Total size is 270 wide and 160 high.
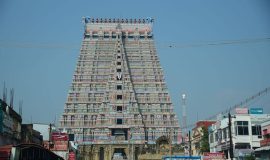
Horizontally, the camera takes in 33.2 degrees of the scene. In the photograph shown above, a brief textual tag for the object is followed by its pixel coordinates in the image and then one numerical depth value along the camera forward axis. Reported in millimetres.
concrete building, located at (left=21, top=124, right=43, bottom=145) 69375
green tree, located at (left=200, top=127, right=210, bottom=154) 90319
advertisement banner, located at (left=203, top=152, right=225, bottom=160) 60988
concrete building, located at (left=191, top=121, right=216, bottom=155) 95750
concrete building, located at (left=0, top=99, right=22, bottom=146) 53750
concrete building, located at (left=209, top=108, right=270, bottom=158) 69062
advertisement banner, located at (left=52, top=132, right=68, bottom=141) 79438
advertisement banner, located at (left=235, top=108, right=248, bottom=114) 70750
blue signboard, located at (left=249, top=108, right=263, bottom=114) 71688
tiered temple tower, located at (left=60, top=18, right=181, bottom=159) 121875
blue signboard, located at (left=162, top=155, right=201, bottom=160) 63469
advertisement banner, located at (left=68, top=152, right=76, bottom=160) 70300
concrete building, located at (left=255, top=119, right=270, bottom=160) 55838
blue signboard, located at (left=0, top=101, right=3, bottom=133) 52912
